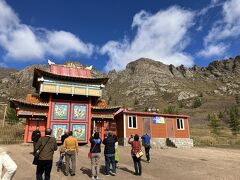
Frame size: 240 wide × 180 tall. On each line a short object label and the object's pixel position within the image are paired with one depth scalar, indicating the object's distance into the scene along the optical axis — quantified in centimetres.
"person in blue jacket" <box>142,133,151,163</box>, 1388
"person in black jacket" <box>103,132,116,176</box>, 952
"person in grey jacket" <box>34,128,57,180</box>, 684
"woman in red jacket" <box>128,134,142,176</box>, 981
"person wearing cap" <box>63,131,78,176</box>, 928
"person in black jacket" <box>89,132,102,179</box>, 905
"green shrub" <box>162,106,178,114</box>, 6187
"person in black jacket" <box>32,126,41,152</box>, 1173
